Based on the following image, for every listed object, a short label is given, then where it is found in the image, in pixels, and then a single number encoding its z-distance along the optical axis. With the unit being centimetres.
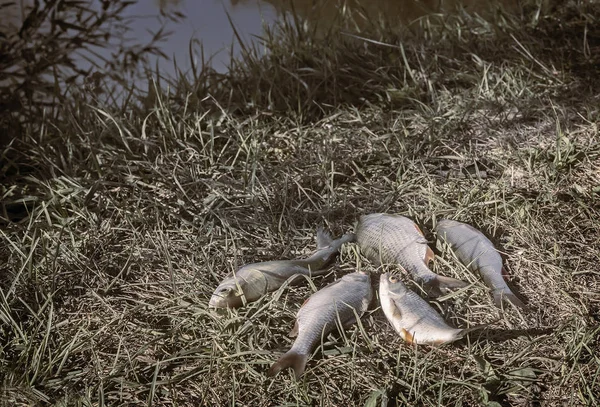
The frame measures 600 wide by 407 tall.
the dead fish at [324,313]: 260
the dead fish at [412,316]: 263
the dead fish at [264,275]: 290
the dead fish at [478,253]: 288
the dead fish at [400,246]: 295
